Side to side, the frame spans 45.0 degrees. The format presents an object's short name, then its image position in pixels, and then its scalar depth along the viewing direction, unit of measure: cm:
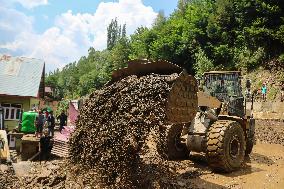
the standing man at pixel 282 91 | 2193
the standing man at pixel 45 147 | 1437
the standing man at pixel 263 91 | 2380
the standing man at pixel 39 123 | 1485
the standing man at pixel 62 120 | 1714
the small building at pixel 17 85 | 2267
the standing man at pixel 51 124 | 1569
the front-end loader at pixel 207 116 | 711
